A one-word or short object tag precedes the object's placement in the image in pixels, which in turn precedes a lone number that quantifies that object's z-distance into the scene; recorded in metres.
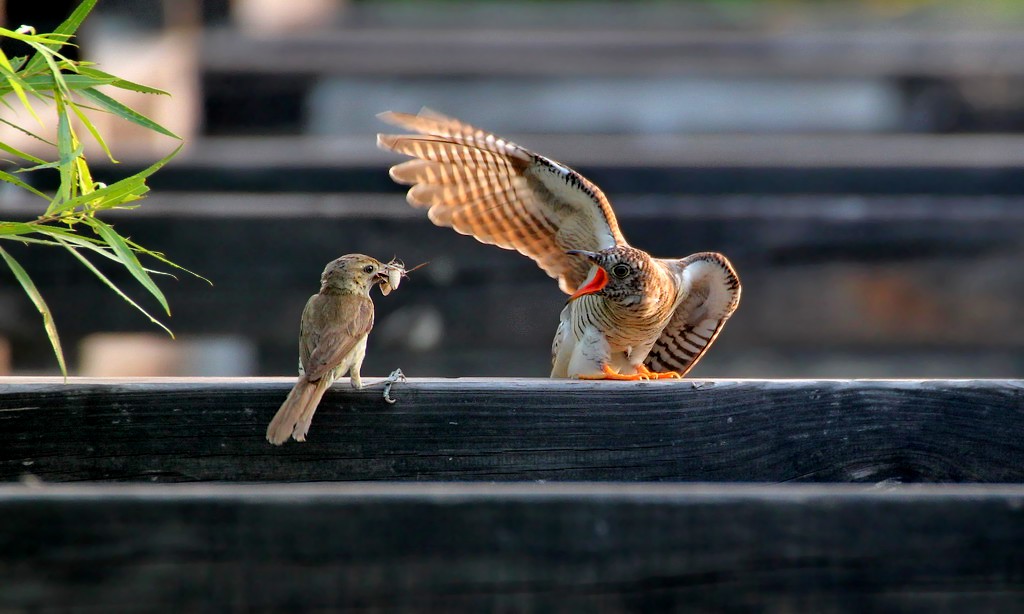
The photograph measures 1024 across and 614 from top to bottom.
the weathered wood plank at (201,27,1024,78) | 21.12
